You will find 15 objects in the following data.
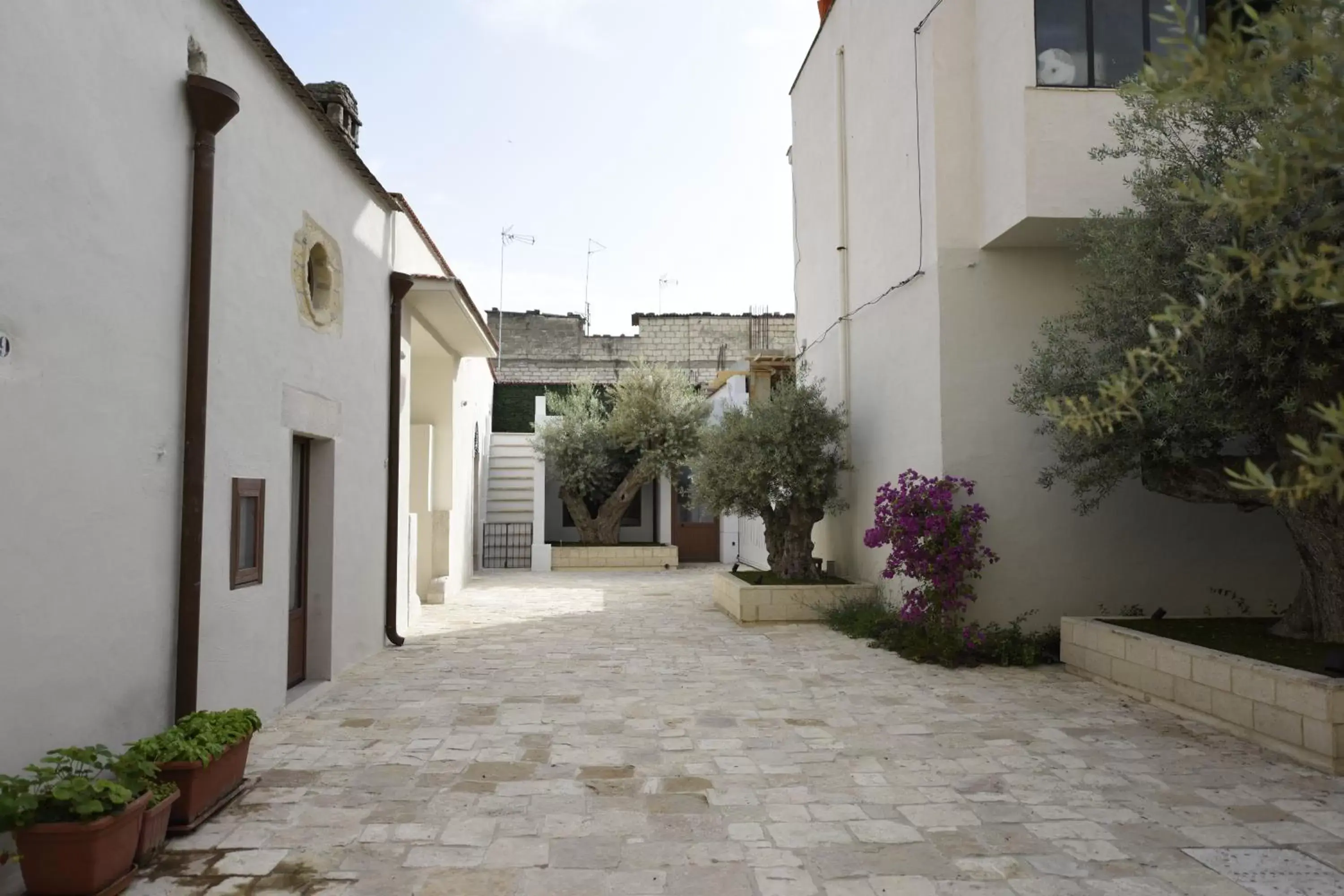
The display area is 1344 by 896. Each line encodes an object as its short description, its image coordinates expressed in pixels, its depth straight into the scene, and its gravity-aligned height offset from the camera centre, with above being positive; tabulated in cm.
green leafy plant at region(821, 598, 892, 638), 890 -116
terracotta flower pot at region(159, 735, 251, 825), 378 -120
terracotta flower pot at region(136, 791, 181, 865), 344 -125
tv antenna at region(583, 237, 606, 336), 2703 +558
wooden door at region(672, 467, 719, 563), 1909 -73
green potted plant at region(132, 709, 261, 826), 377 -107
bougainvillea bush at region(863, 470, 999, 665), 757 -48
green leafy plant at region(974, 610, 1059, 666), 752 -120
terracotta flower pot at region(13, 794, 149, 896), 304 -118
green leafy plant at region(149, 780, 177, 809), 357 -113
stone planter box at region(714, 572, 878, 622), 991 -107
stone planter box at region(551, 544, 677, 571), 1728 -104
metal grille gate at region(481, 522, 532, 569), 1778 -85
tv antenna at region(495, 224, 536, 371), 2220 +652
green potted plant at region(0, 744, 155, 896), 302 -107
